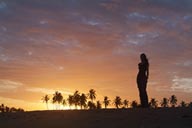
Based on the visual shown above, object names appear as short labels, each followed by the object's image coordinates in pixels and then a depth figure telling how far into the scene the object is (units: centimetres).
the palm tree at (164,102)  10244
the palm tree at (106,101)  12640
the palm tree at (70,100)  11023
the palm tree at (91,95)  12307
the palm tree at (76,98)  10895
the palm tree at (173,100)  10603
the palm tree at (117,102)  11797
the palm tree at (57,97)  12437
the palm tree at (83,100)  10772
